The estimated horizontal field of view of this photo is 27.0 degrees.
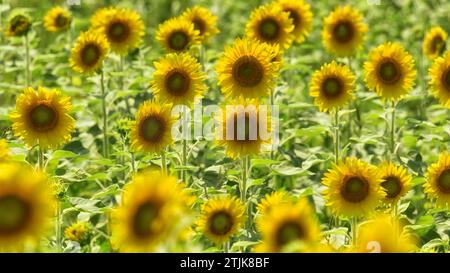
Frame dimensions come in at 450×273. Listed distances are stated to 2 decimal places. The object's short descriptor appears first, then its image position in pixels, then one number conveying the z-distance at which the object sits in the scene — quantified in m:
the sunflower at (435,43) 4.29
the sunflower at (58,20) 4.39
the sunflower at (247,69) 3.11
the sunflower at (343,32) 4.10
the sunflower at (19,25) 4.09
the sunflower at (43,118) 2.99
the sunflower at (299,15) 4.08
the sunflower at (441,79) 3.53
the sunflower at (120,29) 3.97
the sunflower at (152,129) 3.03
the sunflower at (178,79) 3.20
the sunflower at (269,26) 3.79
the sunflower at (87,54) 3.69
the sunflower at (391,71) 3.55
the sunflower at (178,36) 3.68
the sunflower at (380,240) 1.93
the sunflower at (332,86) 3.46
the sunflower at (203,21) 3.95
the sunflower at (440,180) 2.96
